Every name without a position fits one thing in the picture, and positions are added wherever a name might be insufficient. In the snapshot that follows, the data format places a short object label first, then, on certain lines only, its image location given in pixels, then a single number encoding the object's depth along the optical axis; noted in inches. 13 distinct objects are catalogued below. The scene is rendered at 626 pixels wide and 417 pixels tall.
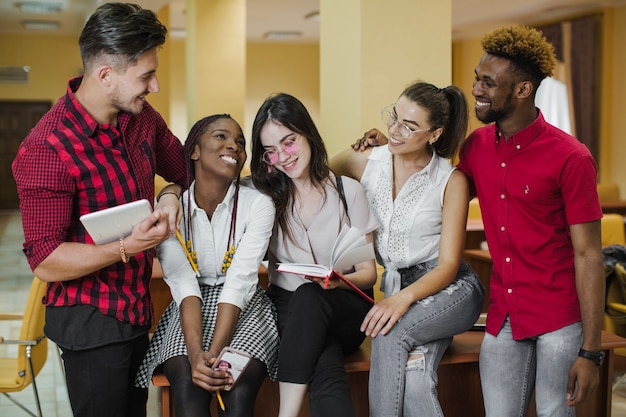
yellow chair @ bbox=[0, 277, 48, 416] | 133.3
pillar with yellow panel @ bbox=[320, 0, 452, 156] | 136.9
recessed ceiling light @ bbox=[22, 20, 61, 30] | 550.3
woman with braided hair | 95.7
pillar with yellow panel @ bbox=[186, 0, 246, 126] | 307.9
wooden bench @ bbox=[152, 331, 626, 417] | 112.7
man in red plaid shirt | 87.7
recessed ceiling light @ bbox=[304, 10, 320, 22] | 480.5
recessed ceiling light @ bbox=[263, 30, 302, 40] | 574.9
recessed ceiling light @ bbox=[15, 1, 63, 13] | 469.4
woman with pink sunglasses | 103.3
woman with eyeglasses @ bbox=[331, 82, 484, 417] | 98.9
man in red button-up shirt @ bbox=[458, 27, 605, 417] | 93.3
